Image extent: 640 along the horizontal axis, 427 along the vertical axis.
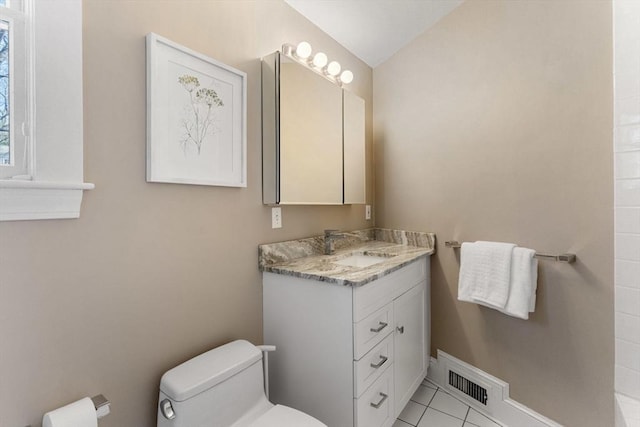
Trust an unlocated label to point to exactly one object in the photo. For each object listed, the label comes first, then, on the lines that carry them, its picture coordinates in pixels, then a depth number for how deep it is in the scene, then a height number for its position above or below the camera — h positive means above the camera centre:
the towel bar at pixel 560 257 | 1.42 -0.21
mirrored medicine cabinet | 1.53 +0.44
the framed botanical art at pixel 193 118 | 1.11 +0.39
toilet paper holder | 0.93 -0.60
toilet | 1.01 -0.65
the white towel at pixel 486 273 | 1.57 -0.33
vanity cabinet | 1.25 -0.61
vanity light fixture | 1.68 +0.91
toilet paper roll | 0.84 -0.58
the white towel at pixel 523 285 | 1.49 -0.36
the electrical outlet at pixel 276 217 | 1.61 -0.02
